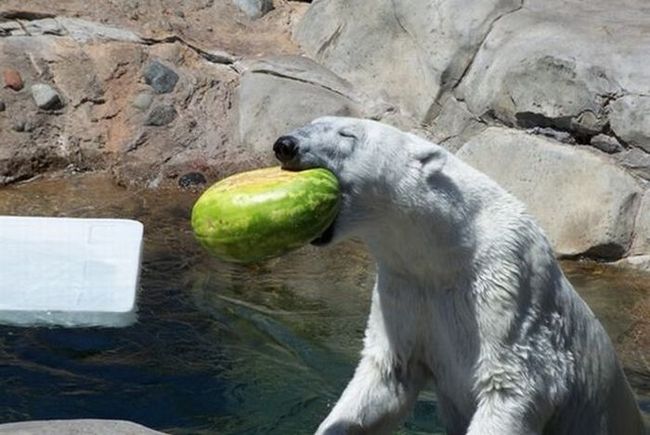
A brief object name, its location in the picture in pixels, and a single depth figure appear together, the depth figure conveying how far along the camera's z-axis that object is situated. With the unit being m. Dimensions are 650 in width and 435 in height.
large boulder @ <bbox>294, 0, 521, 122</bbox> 14.67
